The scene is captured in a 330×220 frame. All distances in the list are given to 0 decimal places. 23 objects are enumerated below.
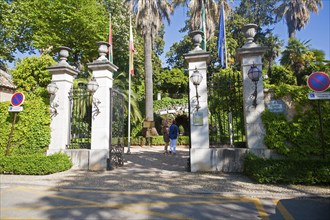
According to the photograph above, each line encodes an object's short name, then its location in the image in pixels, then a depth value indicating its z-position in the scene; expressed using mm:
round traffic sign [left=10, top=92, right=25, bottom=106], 8172
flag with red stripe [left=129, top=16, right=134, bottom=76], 14326
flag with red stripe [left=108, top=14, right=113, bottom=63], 12311
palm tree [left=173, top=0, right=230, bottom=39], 18375
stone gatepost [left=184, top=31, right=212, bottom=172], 7652
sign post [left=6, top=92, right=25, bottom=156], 8156
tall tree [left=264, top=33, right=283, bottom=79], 28728
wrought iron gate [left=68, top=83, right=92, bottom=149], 9000
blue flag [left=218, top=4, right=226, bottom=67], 14047
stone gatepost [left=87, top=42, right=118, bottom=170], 8336
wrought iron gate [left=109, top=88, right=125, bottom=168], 8797
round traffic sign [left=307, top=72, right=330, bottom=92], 5988
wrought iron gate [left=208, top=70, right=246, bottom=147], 8023
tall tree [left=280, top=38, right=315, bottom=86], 18680
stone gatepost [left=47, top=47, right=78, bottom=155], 8773
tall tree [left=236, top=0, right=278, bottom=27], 32250
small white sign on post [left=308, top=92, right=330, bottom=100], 6052
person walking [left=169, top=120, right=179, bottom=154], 12266
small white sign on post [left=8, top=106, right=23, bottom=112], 8133
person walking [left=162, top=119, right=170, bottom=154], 13195
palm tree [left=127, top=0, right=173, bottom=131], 18484
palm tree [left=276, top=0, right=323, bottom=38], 30202
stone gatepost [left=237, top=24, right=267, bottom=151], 7309
